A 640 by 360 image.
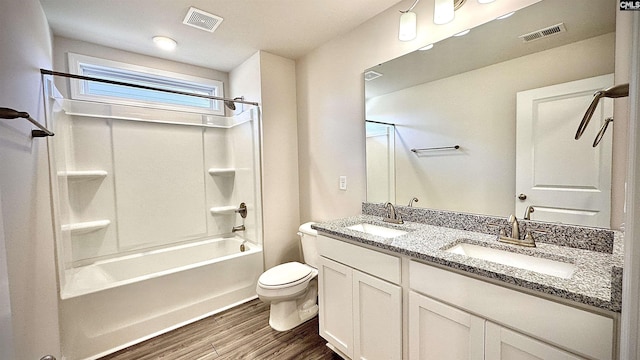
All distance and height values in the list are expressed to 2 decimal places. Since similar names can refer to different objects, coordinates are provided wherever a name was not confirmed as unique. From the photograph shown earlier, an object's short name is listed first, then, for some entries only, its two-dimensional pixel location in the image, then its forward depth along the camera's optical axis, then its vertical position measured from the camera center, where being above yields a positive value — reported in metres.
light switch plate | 2.26 -0.11
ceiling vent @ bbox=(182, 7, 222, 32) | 1.88 +1.20
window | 2.31 +0.97
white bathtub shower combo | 1.85 -0.42
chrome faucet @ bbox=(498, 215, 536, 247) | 1.24 -0.36
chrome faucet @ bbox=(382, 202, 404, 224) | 1.79 -0.34
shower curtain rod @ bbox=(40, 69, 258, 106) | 1.69 +0.72
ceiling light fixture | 2.23 +1.20
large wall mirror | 1.13 +0.29
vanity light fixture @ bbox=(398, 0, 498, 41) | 1.40 +0.89
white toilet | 1.95 -0.93
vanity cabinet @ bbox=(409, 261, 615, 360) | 0.78 -0.56
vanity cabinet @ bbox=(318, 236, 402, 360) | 1.29 -0.75
